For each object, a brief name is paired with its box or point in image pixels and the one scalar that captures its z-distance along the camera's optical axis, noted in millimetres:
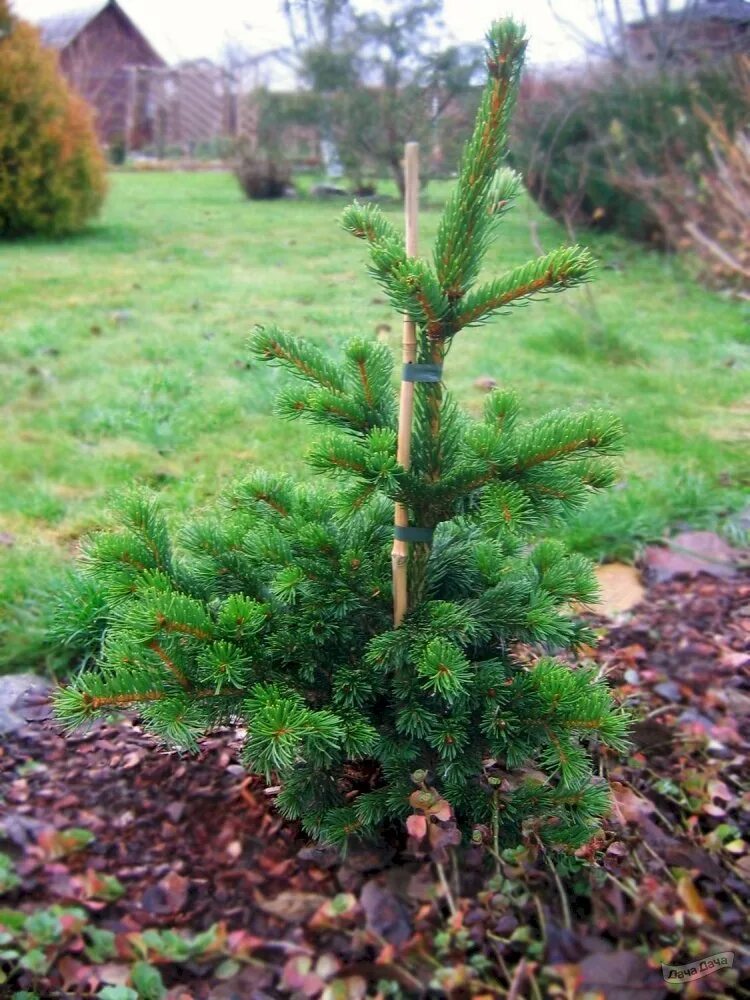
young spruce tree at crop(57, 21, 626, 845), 1560
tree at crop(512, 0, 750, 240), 10164
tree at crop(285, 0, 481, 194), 9984
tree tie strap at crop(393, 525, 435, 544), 1719
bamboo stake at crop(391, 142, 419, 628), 1526
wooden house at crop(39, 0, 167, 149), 24906
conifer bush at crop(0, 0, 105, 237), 10250
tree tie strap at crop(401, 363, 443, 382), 1633
